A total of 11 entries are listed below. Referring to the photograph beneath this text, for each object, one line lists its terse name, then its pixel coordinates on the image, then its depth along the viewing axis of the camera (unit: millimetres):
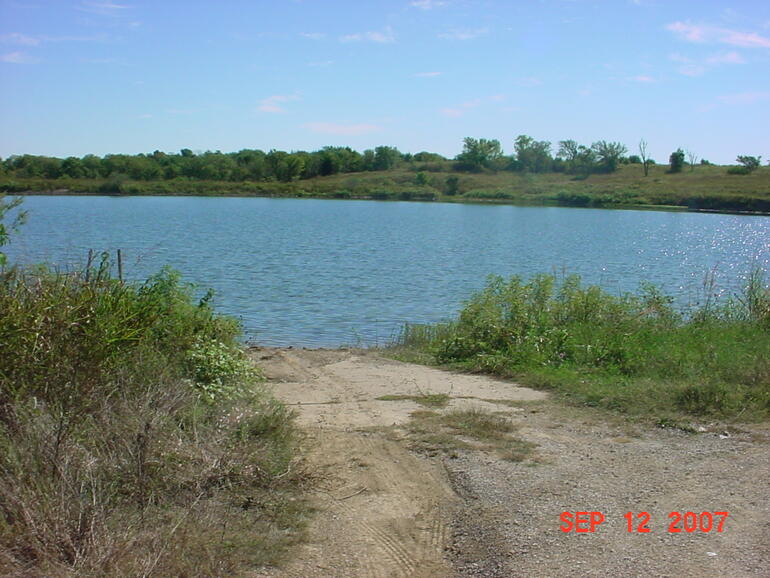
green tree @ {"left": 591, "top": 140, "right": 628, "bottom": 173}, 112600
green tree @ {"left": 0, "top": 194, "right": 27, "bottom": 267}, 5512
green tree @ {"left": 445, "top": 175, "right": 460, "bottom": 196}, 104812
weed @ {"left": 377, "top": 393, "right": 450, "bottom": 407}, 8492
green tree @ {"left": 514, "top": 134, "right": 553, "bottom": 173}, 117375
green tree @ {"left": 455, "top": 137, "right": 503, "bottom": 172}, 121500
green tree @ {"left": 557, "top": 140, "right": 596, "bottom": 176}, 113750
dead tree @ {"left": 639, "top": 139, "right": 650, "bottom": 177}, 108700
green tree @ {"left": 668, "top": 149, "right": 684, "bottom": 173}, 107312
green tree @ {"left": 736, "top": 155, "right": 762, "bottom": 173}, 101550
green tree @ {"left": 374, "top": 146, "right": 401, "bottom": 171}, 129375
